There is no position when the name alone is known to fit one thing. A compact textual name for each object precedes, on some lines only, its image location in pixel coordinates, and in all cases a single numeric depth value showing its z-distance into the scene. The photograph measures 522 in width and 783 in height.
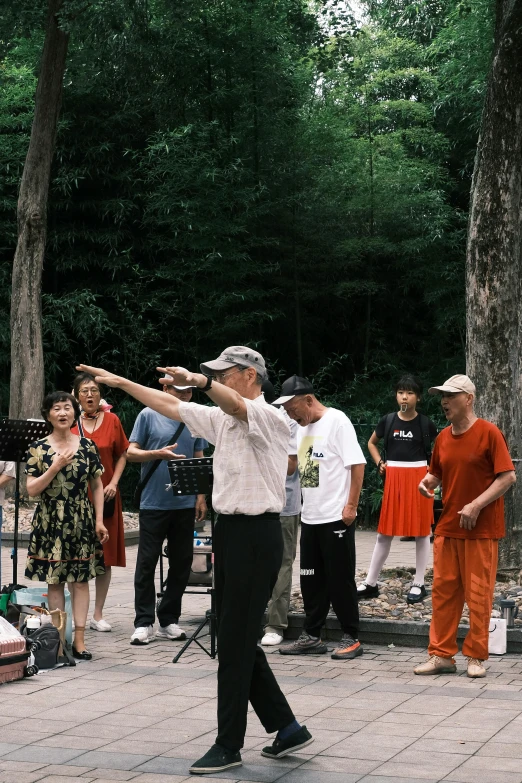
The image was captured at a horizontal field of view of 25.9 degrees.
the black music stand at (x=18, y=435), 7.09
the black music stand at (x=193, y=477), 6.99
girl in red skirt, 8.83
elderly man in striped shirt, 4.69
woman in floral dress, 7.00
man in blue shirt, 7.57
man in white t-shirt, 7.03
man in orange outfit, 6.42
